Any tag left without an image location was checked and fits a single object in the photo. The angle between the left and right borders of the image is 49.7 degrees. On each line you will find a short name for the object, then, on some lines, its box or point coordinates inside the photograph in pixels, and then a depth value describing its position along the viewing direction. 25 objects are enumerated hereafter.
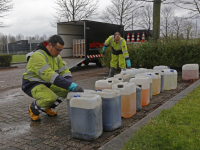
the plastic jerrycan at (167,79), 6.59
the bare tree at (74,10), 21.86
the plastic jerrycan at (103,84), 4.59
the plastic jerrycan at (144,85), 4.98
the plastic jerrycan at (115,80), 4.91
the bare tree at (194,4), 13.72
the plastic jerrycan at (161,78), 6.21
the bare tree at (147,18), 36.73
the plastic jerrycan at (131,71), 6.29
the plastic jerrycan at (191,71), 8.00
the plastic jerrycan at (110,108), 3.47
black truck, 13.20
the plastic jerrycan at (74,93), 3.54
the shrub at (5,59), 16.95
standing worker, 7.34
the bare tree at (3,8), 18.34
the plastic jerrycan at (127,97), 4.04
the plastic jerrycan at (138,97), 4.53
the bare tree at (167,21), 35.94
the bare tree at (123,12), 26.89
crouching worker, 3.79
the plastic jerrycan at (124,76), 5.72
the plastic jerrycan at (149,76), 5.35
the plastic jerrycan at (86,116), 3.10
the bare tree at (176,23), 33.52
